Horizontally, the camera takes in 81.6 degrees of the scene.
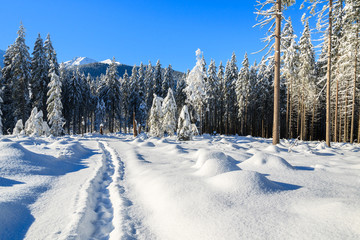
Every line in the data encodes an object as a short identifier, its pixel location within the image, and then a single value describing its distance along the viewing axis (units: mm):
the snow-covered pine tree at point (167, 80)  42750
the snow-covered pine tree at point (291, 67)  26092
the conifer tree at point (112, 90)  41219
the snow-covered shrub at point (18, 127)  23725
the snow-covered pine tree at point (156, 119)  25922
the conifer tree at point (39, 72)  29984
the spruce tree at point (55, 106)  28844
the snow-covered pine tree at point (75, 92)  38719
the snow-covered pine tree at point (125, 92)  47300
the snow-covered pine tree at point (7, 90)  30528
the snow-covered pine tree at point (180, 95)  44306
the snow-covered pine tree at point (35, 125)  22219
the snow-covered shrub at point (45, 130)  24102
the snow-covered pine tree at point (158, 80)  42603
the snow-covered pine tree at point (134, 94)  42344
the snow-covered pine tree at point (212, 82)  38125
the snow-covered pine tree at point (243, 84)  36312
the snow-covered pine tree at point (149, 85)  46094
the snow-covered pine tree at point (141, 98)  42781
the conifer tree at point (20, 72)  28328
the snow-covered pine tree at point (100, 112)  45419
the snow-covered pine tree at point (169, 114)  25672
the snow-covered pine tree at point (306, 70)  27050
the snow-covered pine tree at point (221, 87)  42406
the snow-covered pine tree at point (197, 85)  28156
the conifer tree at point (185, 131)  18016
